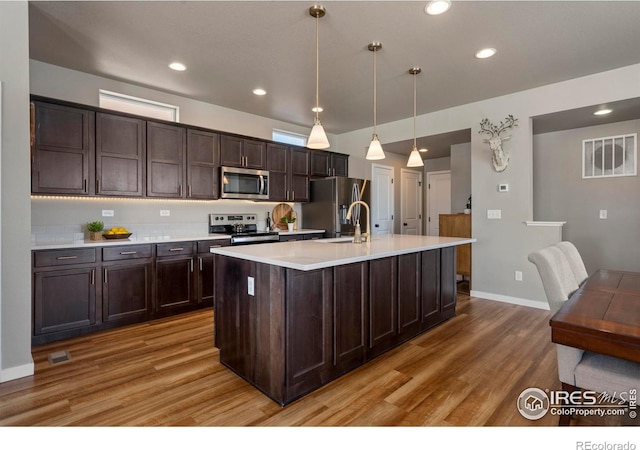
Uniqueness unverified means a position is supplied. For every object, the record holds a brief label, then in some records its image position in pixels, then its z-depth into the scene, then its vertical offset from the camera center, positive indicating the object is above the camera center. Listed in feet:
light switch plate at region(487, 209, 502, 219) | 14.12 +0.32
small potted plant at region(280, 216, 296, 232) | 16.67 +0.01
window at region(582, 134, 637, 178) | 14.17 +2.92
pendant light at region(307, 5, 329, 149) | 8.03 +2.18
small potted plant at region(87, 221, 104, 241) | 11.09 -0.32
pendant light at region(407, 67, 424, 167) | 11.01 +2.21
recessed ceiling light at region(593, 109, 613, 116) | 12.52 +4.29
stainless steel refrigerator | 16.89 +0.89
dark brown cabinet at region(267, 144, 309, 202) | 15.97 +2.50
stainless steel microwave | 13.97 +1.73
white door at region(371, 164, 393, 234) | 20.44 +1.43
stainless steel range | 13.99 -0.34
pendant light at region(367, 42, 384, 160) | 9.64 +2.25
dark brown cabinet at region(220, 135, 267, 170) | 14.14 +3.15
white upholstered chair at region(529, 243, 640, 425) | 4.64 -2.21
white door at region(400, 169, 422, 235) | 22.72 +1.40
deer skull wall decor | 13.56 +3.38
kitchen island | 6.46 -2.03
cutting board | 17.44 +0.39
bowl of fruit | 11.18 -0.41
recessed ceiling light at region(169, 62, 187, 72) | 10.85 +5.30
